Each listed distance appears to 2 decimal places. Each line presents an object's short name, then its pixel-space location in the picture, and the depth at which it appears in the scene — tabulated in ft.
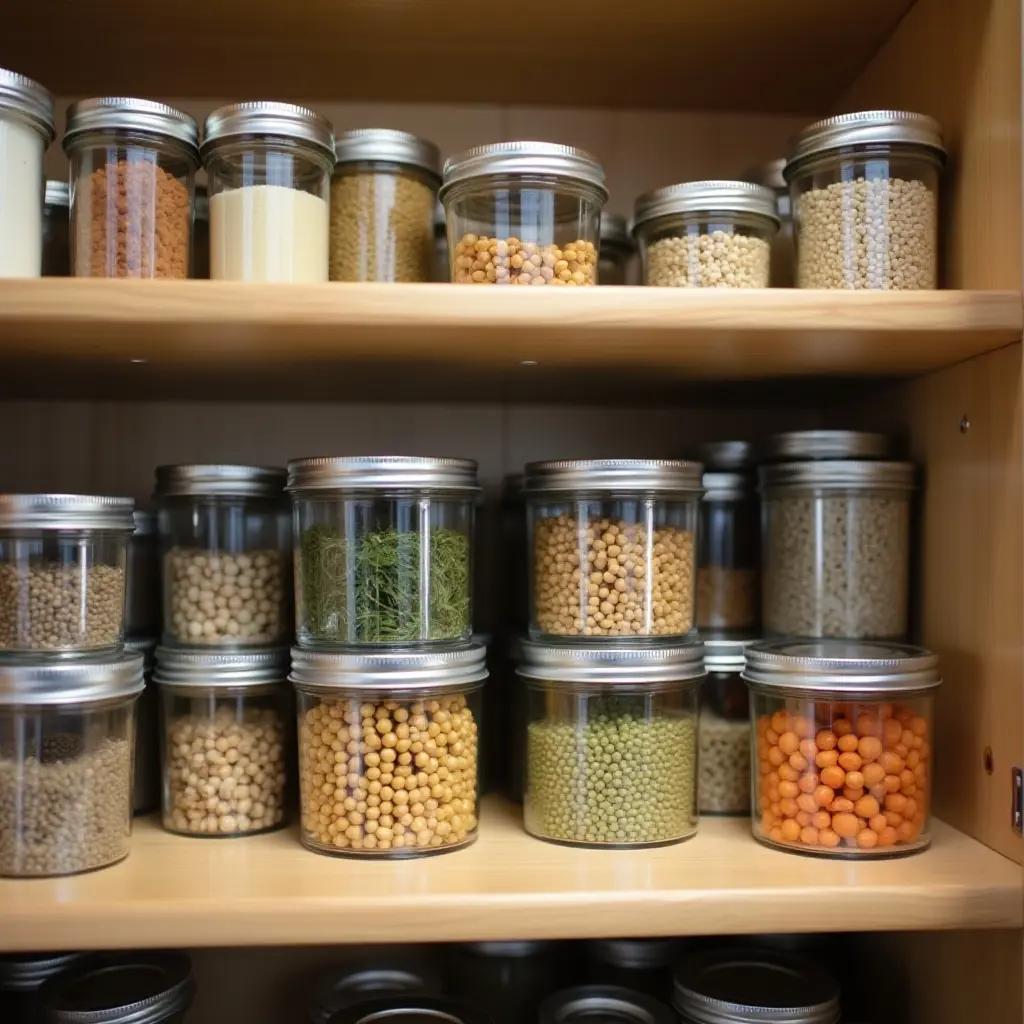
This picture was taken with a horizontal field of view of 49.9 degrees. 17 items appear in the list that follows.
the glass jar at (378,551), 3.08
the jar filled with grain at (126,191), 2.97
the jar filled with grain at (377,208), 3.26
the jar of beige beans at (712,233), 3.21
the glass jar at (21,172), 2.88
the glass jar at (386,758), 3.02
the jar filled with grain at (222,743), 3.25
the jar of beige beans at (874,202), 3.08
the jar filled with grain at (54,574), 2.98
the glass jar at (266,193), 3.00
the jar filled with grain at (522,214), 3.05
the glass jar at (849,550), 3.45
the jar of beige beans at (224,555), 3.37
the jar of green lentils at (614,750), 3.12
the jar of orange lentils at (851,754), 3.02
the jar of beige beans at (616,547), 3.19
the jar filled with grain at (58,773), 2.89
